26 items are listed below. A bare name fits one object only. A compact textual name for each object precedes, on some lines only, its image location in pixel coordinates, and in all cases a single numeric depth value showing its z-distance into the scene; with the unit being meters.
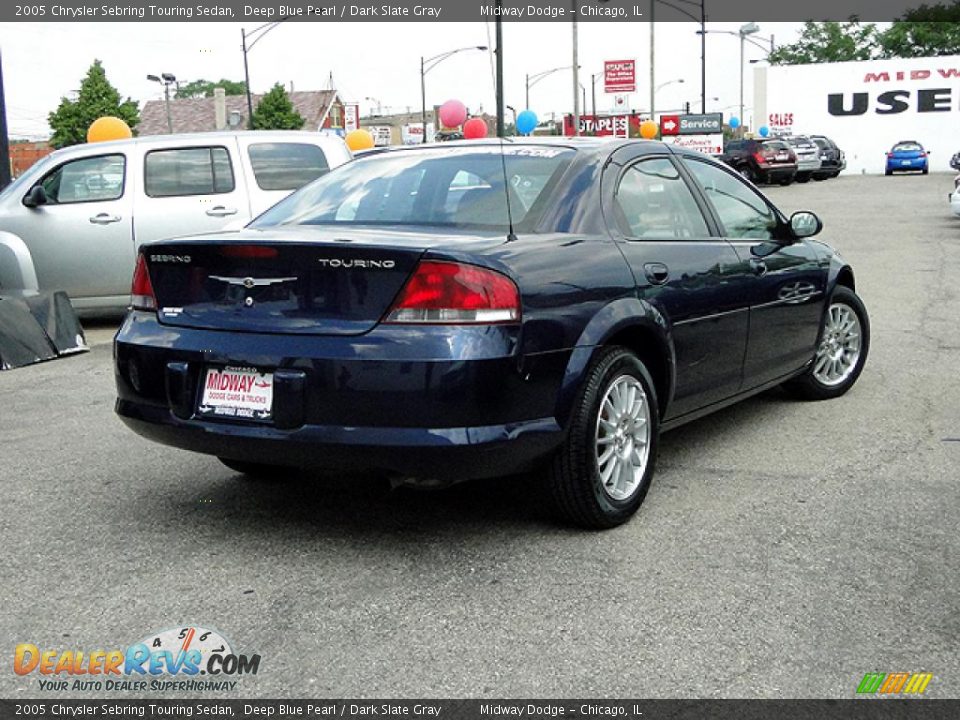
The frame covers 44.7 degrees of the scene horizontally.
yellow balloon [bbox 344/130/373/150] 25.43
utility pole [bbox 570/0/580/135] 37.00
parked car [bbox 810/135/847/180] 46.91
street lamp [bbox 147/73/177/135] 68.24
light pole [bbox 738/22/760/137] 64.94
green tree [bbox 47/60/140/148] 74.75
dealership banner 58.97
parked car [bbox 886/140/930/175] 49.78
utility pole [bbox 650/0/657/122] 54.34
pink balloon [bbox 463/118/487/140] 27.88
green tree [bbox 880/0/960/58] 94.25
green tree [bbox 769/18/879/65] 100.94
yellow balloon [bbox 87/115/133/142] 17.59
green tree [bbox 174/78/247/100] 146.88
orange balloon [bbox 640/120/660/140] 44.16
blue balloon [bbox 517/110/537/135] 29.62
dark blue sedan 3.94
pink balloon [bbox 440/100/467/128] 29.88
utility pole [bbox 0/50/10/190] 12.66
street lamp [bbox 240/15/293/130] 42.36
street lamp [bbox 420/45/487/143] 70.94
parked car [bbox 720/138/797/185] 41.38
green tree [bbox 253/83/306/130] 81.25
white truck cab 10.55
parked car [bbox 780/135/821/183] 45.19
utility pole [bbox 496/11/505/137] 24.32
